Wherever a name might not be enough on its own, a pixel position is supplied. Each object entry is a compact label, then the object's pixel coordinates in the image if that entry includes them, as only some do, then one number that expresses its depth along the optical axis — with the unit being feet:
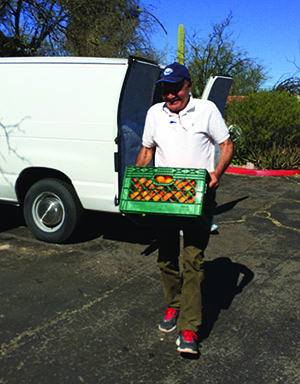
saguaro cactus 56.03
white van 16.44
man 10.21
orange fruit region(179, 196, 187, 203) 9.53
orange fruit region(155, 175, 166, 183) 9.79
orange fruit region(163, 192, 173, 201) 9.65
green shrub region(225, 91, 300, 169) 38.49
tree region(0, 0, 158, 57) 51.83
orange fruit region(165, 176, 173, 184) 9.73
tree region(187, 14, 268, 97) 67.05
